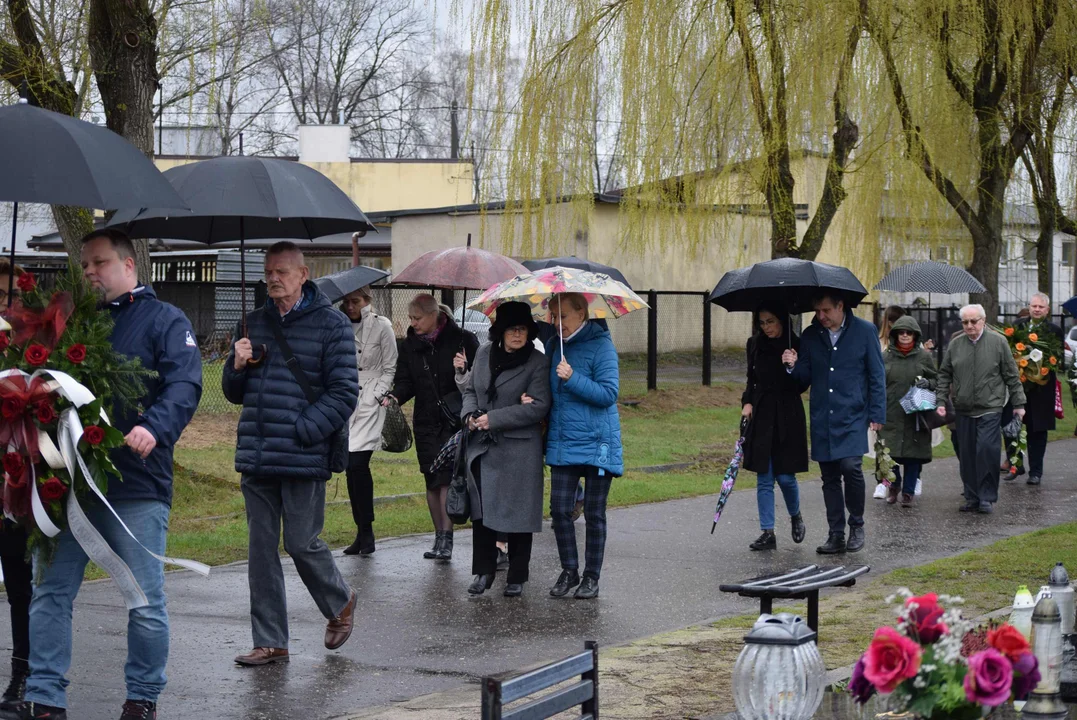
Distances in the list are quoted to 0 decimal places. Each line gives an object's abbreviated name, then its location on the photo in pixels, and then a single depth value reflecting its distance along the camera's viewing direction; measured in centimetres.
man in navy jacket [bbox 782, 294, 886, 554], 1076
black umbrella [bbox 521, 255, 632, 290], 1055
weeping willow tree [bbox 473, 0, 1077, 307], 1688
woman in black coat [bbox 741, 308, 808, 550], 1091
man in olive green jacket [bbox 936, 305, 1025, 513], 1322
